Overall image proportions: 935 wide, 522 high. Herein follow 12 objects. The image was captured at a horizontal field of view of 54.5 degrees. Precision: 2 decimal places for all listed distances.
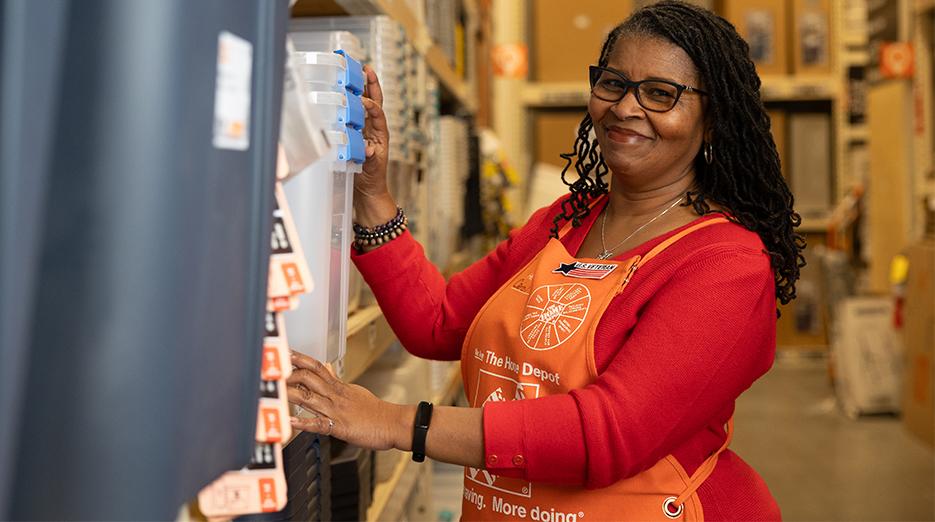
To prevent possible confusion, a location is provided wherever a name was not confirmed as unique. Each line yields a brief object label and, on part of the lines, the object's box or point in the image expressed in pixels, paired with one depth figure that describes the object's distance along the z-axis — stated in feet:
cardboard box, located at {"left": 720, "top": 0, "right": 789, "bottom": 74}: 21.06
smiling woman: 3.76
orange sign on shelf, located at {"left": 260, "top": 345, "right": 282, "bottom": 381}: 2.41
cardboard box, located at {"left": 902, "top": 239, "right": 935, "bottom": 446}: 13.75
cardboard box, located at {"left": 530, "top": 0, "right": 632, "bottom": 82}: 20.15
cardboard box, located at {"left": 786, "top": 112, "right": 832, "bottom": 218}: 22.53
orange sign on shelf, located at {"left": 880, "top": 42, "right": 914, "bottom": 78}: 15.96
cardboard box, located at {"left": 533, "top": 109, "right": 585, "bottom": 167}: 21.09
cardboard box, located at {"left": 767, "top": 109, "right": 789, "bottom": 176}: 22.29
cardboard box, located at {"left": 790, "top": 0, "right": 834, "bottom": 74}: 21.38
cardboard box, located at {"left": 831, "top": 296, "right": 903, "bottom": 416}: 17.37
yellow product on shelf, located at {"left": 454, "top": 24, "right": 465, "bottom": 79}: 11.67
